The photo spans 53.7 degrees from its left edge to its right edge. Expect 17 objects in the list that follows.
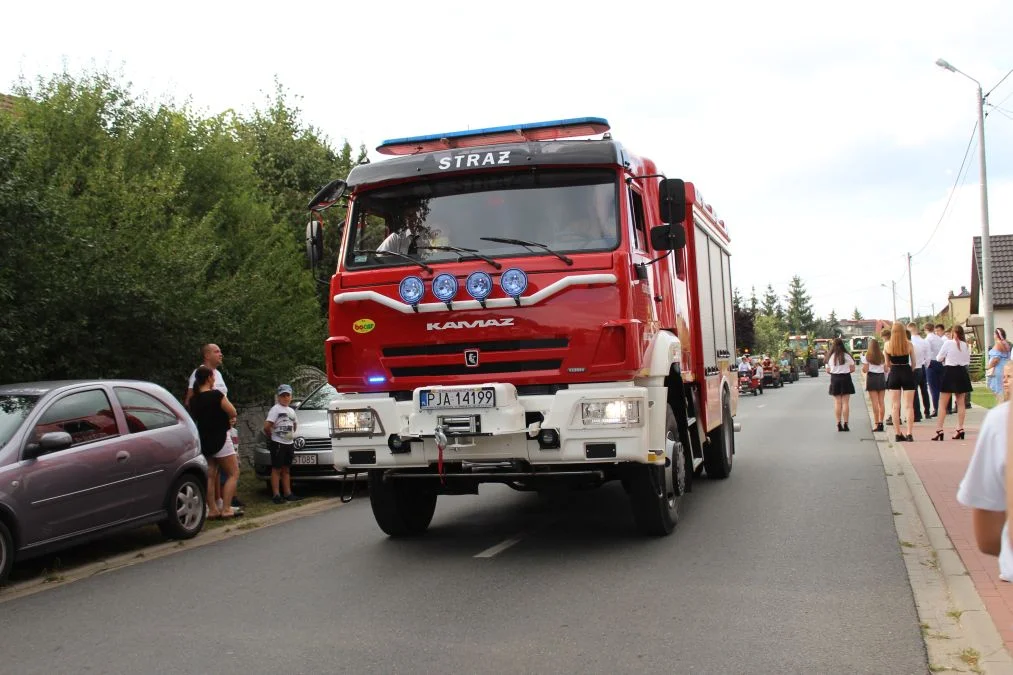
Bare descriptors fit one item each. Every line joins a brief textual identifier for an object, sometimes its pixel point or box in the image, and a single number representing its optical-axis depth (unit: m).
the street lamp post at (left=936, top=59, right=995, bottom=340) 24.92
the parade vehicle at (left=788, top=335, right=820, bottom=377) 68.94
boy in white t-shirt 11.63
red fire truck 7.12
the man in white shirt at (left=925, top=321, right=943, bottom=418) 18.69
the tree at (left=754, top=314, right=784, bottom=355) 85.56
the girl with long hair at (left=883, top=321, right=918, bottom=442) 14.84
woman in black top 10.37
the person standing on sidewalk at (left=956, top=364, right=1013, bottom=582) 2.45
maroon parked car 7.46
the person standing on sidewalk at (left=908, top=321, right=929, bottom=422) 19.34
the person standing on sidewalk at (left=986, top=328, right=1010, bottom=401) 16.70
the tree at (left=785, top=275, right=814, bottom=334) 145.62
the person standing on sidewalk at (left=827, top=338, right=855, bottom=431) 17.41
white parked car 12.02
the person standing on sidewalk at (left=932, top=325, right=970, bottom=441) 15.55
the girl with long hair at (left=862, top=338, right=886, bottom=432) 17.11
